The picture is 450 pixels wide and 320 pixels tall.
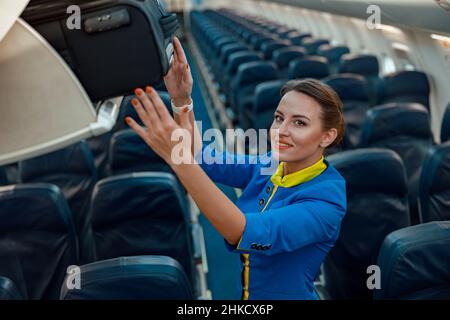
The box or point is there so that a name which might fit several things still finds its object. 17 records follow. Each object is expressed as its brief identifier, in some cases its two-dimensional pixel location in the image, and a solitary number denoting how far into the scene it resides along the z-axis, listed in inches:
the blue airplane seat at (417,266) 62.0
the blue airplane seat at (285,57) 310.0
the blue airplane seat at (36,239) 91.4
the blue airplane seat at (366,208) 96.3
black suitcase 39.0
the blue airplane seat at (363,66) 240.1
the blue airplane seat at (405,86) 204.4
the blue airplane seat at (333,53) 332.1
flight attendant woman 53.1
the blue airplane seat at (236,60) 287.4
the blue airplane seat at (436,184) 99.8
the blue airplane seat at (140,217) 94.2
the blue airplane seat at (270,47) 351.1
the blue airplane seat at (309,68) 240.7
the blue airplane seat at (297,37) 441.7
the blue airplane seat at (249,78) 252.2
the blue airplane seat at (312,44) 388.9
